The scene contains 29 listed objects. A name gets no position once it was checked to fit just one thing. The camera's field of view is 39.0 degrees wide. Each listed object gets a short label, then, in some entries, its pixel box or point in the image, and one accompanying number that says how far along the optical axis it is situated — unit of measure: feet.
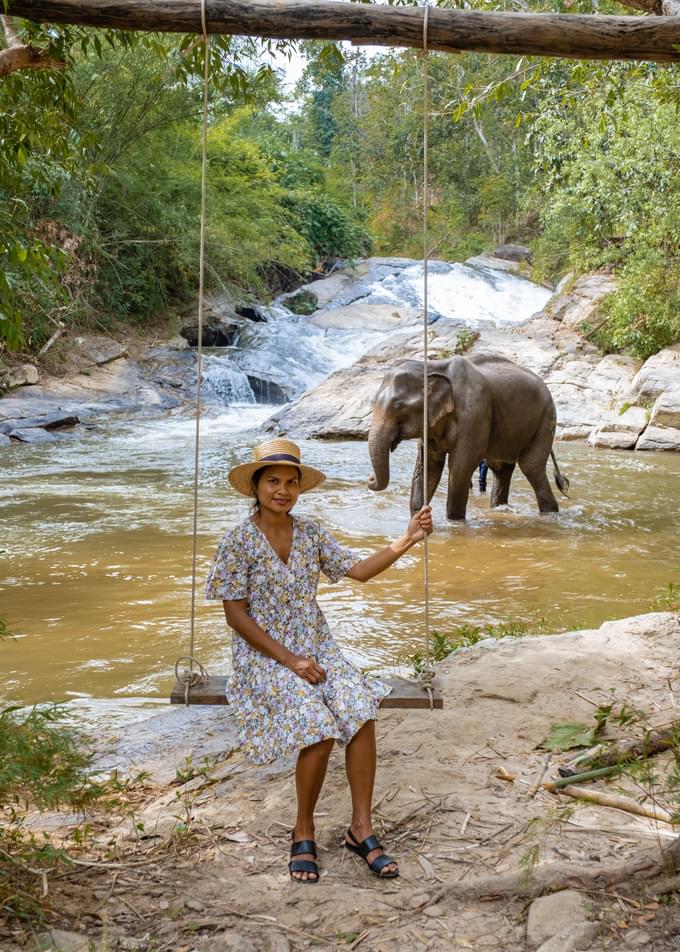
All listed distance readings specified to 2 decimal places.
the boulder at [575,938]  8.39
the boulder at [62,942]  8.53
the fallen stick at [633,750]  11.92
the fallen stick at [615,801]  10.84
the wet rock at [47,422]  58.85
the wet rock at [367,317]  89.15
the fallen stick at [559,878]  9.27
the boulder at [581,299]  74.95
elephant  30.71
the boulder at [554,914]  8.75
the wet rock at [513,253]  125.59
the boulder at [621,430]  54.57
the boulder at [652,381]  57.98
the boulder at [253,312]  95.40
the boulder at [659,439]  53.31
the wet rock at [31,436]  57.31
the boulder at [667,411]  55.11
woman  10.70
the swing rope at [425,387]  12.16
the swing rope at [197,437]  12.23
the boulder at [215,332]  86.43
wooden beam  13.35
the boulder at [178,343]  83.41
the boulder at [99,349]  75.41
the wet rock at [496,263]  117.29
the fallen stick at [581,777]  11.72
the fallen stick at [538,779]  11.82
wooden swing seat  11.76
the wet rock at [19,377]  65.31
